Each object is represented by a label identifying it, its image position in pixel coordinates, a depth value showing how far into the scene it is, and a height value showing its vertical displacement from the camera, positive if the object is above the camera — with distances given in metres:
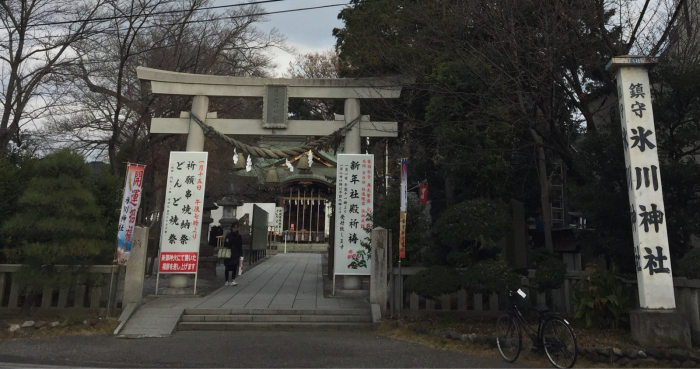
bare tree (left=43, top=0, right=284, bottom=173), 12.73 +5.19
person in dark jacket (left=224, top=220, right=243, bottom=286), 13.12 +0.02
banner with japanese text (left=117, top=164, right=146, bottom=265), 9.12 +0.74
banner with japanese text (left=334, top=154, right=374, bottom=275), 11.34 +0.96
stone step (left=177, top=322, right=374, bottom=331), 8.90 -1.38
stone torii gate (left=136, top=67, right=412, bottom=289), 11.84 +3.76
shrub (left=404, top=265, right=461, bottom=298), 8.35 -0.49
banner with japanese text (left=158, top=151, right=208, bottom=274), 11.04 +0.83
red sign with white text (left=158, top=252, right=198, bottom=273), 10.96 -0.29
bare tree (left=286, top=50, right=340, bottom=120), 23.36 +7.49
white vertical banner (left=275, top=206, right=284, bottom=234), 31.69 +2.13
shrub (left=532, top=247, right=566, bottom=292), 8.32 -0.34
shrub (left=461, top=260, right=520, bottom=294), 7.98 -0.39
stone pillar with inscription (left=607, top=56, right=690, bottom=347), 6.88 +0.65
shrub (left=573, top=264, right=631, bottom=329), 7.75 -0.72
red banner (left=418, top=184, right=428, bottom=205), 15.40 +1.90
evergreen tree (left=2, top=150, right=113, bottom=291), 8.31 +0.36
